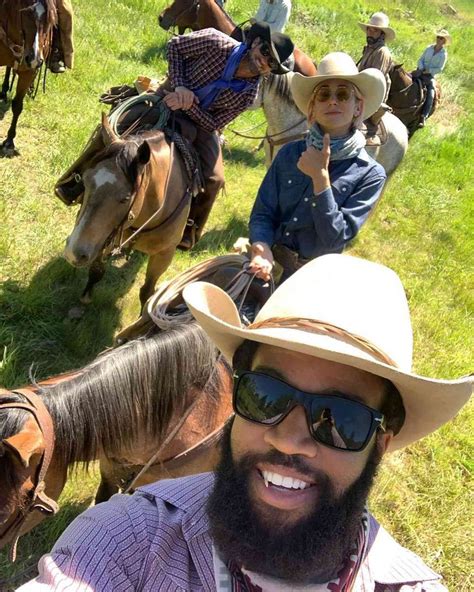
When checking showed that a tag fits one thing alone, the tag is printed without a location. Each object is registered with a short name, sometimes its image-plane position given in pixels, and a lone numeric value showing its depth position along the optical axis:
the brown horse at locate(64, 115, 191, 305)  3.27
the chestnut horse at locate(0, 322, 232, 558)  1.72
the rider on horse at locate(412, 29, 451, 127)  9.12
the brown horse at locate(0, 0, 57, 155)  4.99
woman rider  2.69
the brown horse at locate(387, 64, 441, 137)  7.66
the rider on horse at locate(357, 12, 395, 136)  7.02
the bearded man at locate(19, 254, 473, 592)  1.27
